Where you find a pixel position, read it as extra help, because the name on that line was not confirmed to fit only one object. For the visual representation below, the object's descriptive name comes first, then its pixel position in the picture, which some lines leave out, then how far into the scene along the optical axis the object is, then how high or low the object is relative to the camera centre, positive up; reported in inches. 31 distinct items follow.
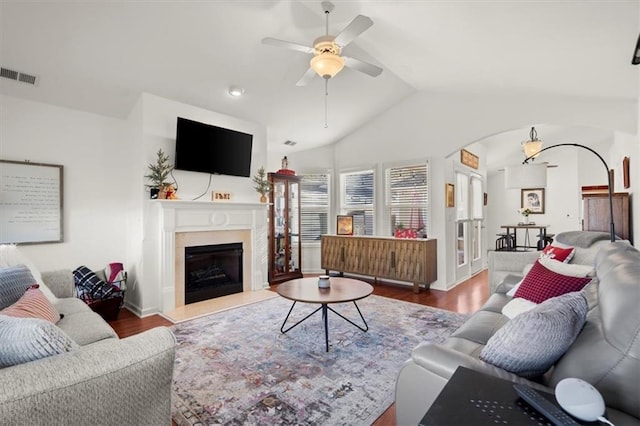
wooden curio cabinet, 205.6 -8.4
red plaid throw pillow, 79.4 -18.8
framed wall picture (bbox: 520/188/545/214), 327.0 +16.5
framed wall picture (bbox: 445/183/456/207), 191.2 +13.1
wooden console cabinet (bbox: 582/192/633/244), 132.5 +0.7
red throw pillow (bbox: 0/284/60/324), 64.7 -19.8
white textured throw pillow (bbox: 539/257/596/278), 84.0 -15.4
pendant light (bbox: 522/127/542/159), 183.9 +40.8
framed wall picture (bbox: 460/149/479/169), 213.4 +41.3
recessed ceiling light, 153.4 +63.0
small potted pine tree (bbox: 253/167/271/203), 184.7 +19.5
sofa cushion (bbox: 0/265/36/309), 74.4 -16.5
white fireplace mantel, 144.3 -7.7
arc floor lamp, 106.2 -3.2
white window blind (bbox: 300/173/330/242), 241.3 +11.2
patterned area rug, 73.4 -45.4
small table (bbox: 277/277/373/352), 106.0 -28.1
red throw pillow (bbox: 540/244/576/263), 106.0 -13.6
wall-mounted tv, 148.4 +35.0
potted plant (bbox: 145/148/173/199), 140.6 +18.9
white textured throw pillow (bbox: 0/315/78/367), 39.0 -15.9
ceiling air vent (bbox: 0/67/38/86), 114.4 +53.8
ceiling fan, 96.3 +54.0
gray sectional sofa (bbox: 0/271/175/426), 34.7 -20.8
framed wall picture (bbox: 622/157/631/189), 144.4 +20.1
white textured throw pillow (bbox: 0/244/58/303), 89.5 -12.9
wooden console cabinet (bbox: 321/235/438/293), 181.9 -26.7
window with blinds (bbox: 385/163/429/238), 197.0 +12.3
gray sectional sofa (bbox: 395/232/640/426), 36.6 -20.0
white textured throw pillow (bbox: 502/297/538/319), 80.2 -24.3
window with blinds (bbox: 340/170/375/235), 223.2 +13.3
